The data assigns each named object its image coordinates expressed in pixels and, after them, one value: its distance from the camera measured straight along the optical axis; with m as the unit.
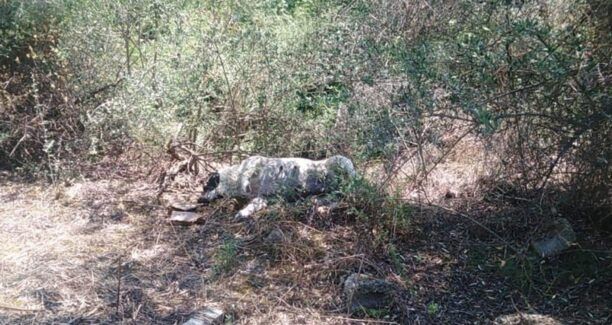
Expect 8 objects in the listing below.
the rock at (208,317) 3.35
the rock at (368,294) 3.51
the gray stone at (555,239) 3.74
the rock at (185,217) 4.64
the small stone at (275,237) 4.06
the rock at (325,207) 4.32
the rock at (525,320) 3.22
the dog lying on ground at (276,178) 4.54
